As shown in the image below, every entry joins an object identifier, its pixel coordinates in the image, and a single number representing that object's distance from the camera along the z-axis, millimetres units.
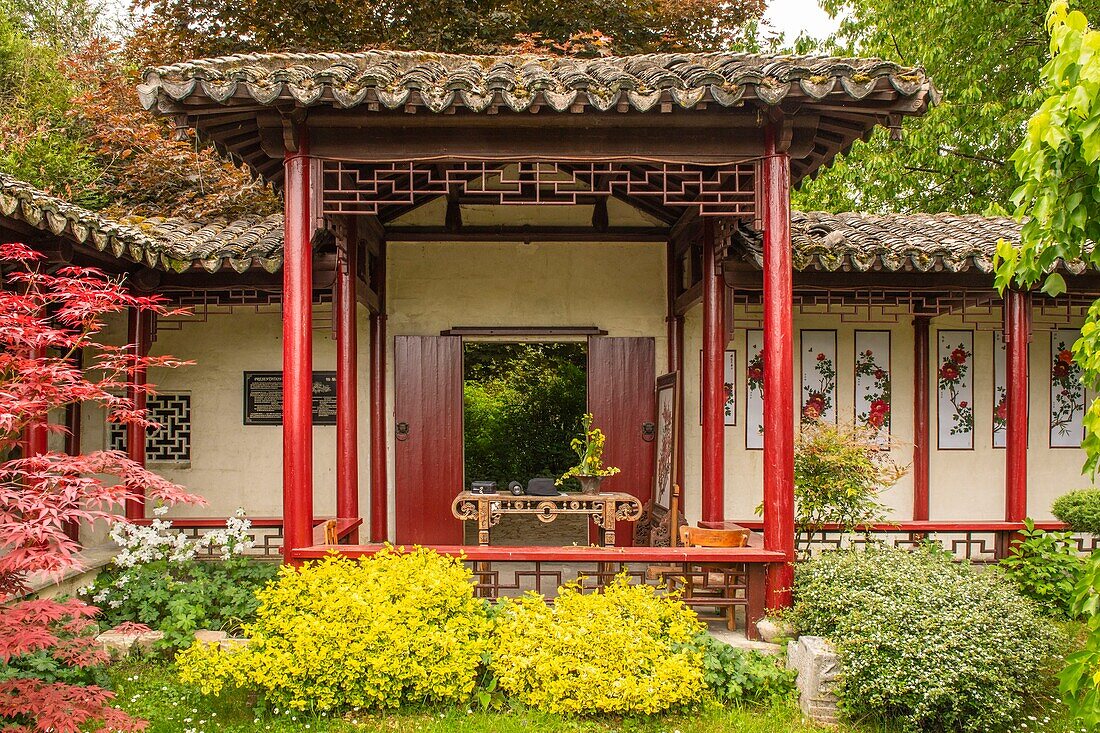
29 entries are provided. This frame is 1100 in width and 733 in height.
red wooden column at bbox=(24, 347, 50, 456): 5775
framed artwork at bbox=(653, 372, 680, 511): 7043
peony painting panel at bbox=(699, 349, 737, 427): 7828
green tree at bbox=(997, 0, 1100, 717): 2730
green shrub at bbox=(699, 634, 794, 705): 4492
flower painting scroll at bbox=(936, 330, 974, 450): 8000
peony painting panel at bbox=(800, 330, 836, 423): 7941
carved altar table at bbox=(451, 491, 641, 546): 6215
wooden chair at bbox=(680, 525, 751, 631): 5078
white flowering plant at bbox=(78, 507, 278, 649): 5238
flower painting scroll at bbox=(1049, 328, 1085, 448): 8102
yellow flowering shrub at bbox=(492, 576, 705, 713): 4199
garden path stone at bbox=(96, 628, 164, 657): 5097
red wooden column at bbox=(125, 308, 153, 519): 6820
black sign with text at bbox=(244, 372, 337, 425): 7594
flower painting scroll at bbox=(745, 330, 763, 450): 7836
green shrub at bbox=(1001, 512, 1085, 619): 5812
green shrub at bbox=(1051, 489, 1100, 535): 6566
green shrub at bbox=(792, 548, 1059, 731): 4078
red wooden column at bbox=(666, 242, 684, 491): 7516
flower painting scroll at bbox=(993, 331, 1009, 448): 8016
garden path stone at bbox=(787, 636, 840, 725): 4348
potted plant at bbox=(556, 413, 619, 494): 6703
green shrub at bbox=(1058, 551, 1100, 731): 2854
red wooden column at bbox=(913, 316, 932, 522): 7922
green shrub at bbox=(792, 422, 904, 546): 5453
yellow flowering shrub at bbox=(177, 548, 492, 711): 4219
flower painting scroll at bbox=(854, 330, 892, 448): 7969
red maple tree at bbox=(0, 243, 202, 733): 3475
